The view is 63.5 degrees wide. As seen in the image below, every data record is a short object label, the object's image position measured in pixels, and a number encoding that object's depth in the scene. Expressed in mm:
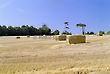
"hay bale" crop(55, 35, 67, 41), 25902
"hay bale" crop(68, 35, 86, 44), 15555
